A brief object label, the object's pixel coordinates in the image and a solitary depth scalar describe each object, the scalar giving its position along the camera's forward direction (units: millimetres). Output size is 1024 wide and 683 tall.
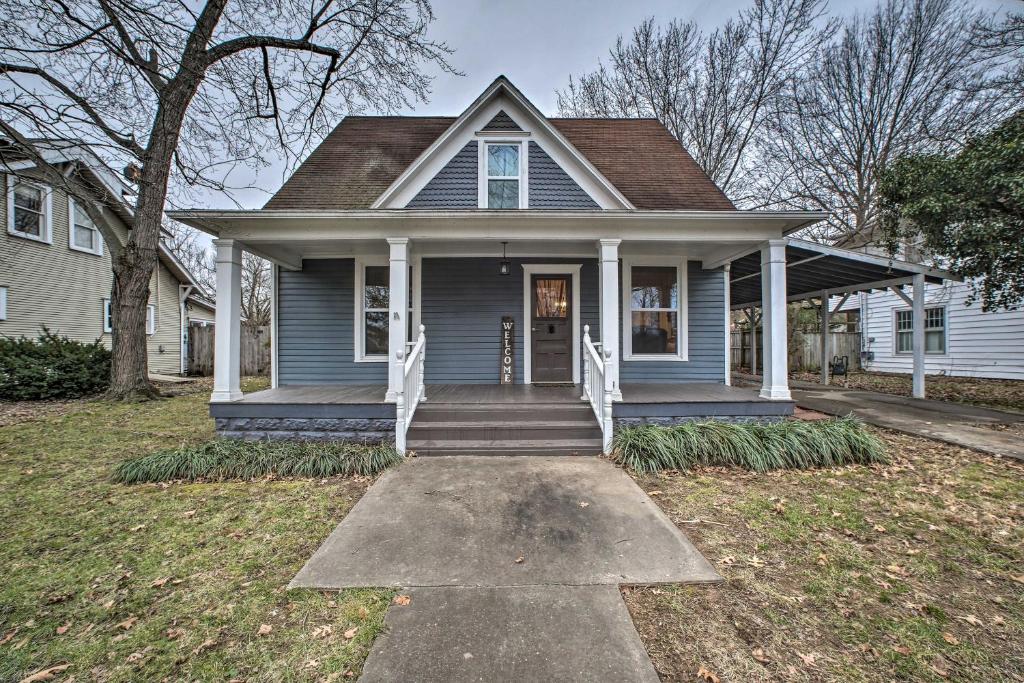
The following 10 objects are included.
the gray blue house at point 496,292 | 5430
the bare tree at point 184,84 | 4864
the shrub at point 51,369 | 8539
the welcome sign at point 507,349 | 7387
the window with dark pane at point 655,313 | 7551
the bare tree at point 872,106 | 11742
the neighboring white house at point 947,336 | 11281
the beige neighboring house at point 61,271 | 10445
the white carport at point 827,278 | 6680
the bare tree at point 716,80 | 13289
